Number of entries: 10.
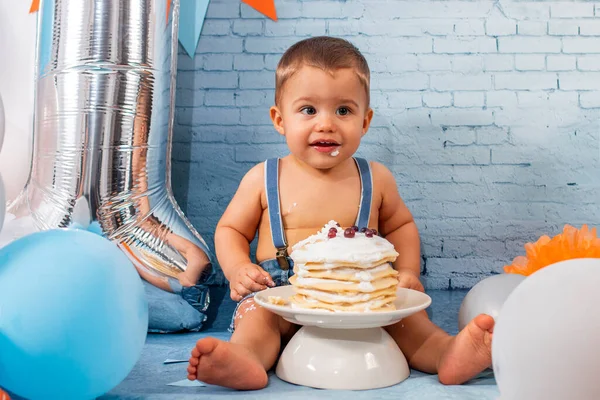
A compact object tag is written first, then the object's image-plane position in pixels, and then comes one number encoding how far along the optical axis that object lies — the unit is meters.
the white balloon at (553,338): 0.83
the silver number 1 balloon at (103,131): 1.63
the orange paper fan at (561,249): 1.47
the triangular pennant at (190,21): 2.22
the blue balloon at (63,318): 0.99
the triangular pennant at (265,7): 2.22
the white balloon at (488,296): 1.37
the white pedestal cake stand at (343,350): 1.18
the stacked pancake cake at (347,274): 1.18
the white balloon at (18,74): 1.92
